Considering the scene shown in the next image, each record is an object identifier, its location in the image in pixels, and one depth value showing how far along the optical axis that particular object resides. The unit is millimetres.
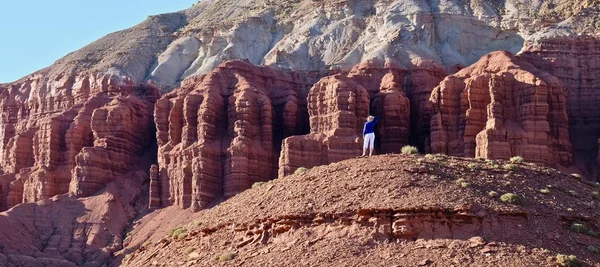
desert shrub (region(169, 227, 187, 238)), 46156
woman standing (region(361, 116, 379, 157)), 48103
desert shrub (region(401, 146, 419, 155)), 51738
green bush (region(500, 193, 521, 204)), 41125
